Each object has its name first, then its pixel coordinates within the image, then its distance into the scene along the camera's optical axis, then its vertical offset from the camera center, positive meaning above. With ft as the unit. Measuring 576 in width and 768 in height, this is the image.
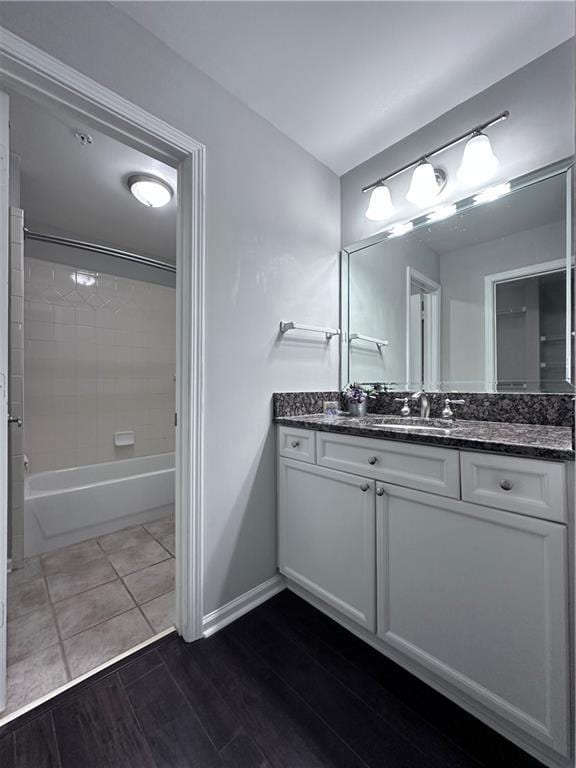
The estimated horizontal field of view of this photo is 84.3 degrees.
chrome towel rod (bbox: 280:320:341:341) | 5.42 +1.00
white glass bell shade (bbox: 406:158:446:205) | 5.18 +3.33
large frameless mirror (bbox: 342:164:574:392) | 4.40 +1.43
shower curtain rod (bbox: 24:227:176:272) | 7.41 +3.52
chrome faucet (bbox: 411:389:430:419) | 5.40 -0.34
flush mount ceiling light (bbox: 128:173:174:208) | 6.27 +3.94
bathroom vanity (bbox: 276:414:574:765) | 2.75 -1.84
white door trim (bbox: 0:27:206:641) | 4.28 +0.21
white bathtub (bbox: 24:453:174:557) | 6.51 -2.71
